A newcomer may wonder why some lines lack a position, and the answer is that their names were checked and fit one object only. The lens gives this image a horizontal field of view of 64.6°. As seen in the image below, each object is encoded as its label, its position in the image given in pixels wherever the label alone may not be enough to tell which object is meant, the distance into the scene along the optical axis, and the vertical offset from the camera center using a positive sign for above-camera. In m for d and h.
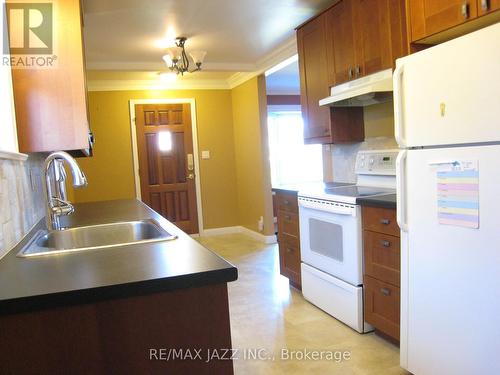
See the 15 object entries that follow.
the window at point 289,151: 7.65 +0.14
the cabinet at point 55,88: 1.78 +0.39
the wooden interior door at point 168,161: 5.75 +0.06
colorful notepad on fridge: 1.55 -0.18
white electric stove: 2.50 -0.57
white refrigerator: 1.50 -0.23
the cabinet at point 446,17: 1.79 +0.63
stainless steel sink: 1.67 -0.30
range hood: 2.44 +0.42
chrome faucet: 1.54 -0.05
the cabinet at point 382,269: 2.21 -0.67
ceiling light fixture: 3.74 +1.04
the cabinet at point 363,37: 2.42 +0.79
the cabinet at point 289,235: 3.33 -0.67
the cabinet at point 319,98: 3.17 +0.50
